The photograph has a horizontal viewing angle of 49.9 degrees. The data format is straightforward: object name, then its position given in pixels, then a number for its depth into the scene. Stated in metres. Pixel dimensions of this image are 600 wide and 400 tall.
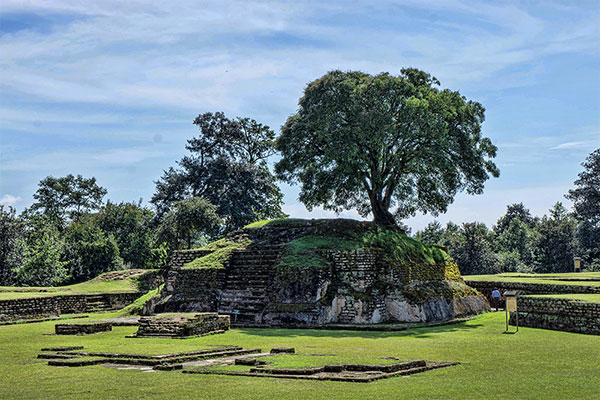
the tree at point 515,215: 89.59
